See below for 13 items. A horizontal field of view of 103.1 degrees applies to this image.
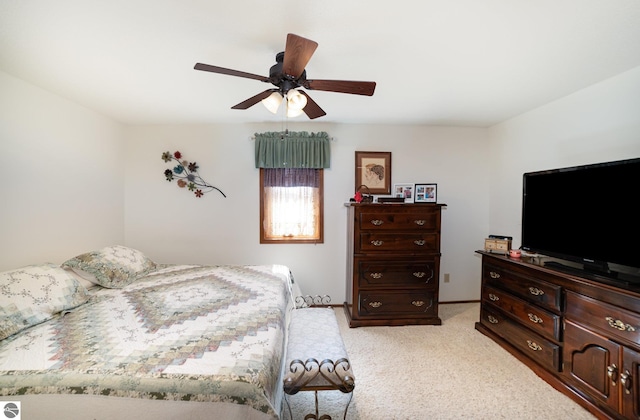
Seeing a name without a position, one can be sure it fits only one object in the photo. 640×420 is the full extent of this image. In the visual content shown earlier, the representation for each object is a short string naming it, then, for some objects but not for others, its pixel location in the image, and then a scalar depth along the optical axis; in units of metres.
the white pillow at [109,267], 2.18
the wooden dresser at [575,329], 1.51
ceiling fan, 1.28
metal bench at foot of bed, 1.36
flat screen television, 1.64
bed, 1.02
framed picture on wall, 3.36
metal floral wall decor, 3.26
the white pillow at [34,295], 1.44
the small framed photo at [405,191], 3.15
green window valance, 3.22
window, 3.32
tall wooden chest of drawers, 2.84
